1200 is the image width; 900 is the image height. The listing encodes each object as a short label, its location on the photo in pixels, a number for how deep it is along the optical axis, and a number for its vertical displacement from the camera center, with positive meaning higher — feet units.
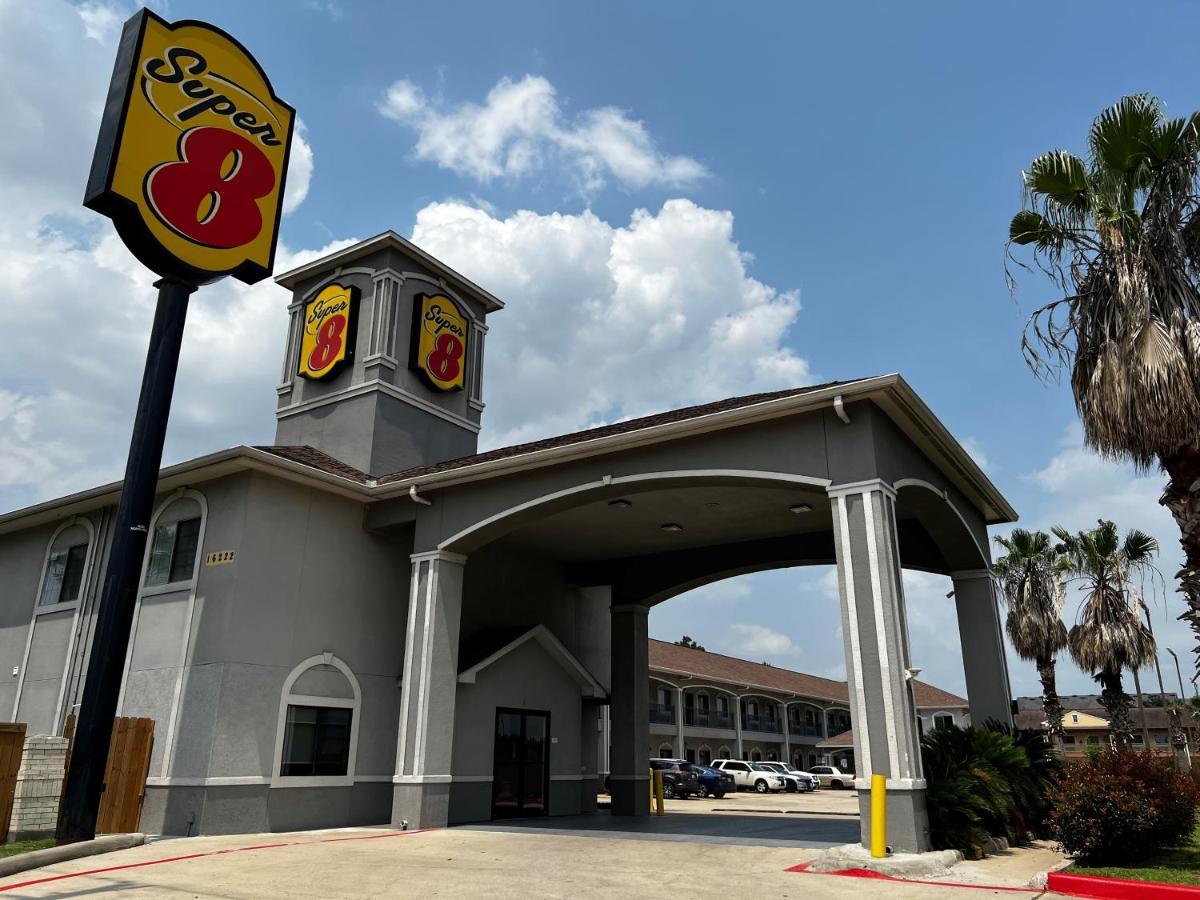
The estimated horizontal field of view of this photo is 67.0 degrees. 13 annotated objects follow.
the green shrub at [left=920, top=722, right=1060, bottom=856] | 41.86 -0.99
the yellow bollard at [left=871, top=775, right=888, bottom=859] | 37.88 -2.06
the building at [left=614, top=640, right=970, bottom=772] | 151.33 +10.31
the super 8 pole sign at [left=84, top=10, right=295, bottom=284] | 45.14 +30.68
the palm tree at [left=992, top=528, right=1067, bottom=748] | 111.14 +19.43
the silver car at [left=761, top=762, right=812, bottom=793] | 143.64 -2.49
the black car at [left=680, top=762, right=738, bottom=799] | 120.98 -2.03
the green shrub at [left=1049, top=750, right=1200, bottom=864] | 35.68 -1.67
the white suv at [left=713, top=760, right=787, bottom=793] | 141.79 -1.88
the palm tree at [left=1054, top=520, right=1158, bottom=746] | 102.68 +16.05
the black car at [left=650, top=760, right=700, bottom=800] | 120.06 -2.35
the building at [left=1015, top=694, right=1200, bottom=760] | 238.27 +10.49
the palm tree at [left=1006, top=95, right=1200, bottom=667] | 44.14 +23.67
